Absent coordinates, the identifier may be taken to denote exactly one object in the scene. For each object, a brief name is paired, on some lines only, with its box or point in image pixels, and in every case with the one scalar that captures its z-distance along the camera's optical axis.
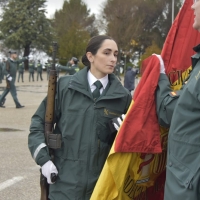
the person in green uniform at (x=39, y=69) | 37.41
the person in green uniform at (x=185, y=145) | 1.93
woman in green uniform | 2.78
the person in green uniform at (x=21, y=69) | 32.22
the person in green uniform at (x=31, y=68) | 35.12
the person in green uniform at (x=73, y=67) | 15.70
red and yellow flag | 2.45
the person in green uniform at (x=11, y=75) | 13.20
